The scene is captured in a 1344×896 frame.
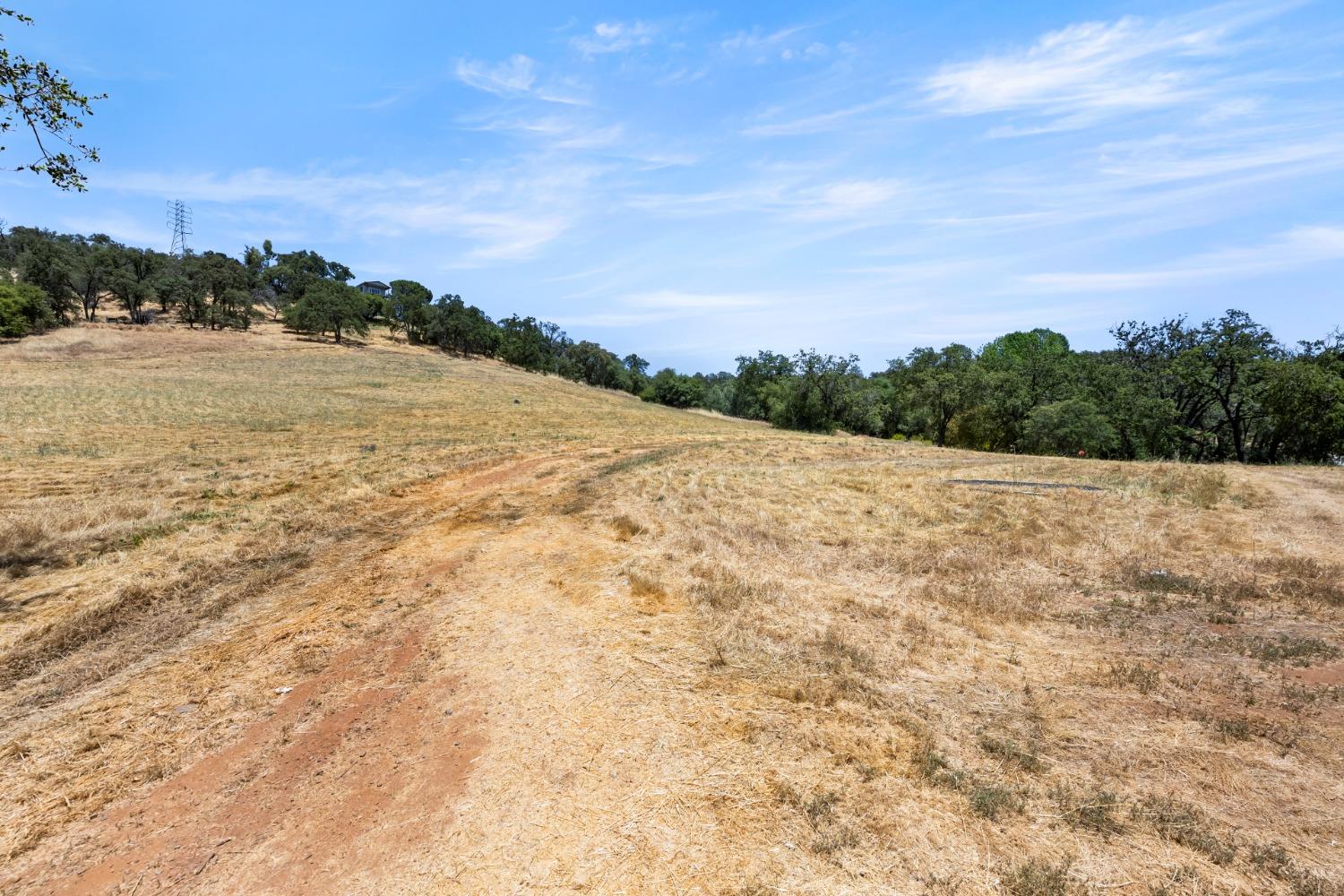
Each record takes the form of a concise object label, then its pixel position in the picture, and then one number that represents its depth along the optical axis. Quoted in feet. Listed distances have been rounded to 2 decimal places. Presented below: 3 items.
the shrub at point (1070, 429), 121.29
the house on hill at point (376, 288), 460.96
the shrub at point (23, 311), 180.65
